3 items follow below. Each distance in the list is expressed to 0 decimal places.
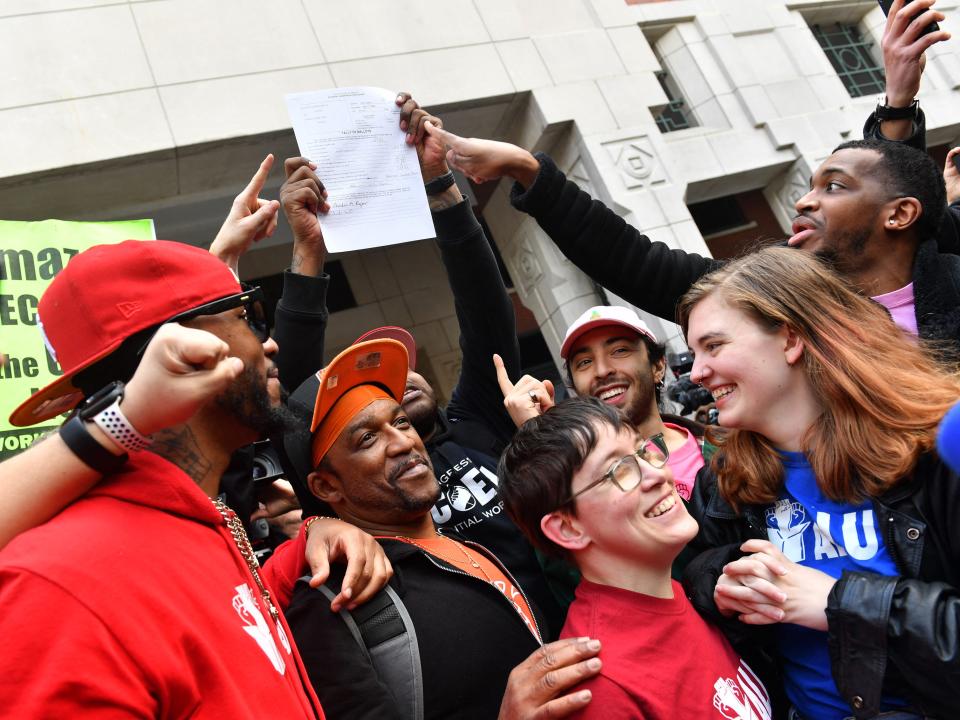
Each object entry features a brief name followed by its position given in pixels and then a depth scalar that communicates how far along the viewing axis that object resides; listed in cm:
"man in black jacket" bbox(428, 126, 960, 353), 229
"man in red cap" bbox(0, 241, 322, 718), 108
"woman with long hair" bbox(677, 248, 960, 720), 150
